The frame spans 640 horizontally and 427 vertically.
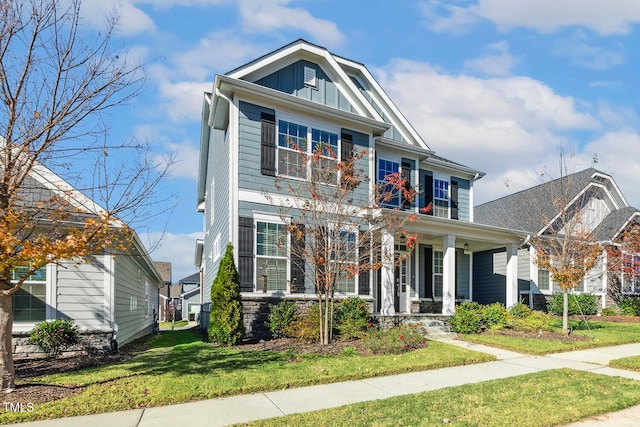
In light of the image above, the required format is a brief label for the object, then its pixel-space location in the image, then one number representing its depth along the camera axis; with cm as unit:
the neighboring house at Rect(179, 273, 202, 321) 4285
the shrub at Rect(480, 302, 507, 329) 1211
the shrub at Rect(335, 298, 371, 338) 1052
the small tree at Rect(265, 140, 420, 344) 1029
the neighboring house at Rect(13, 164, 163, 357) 902
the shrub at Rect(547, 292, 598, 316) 1779
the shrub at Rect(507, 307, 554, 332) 1193
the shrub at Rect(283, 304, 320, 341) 1017
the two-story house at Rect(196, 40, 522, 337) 1102
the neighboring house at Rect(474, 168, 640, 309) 1842
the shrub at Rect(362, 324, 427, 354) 890
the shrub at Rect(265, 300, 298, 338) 1052
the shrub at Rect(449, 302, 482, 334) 1195
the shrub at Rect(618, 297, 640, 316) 1909
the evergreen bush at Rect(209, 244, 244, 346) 988
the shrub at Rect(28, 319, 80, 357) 880
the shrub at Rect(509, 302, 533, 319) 1291
